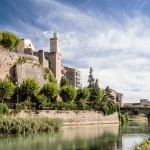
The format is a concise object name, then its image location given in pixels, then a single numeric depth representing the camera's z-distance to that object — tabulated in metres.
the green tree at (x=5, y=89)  36.14
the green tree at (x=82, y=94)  44.02
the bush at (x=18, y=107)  31.84
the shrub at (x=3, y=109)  29.64
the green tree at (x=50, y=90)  40.59
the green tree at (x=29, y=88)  38.15
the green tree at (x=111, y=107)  47.36
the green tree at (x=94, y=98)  45.56
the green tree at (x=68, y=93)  42.09
